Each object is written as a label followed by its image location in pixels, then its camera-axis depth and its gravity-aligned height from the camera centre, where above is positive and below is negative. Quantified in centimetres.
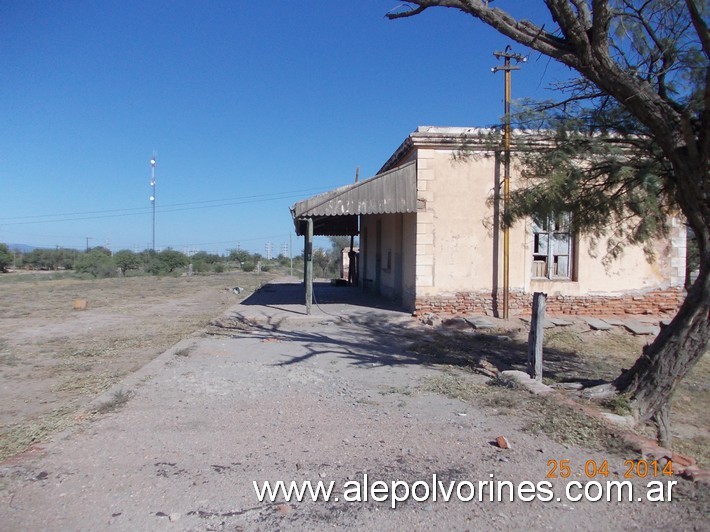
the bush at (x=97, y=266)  4597 -28
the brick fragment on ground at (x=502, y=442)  462 -153
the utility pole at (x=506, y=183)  1242 +191
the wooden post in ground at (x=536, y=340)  710 -96
